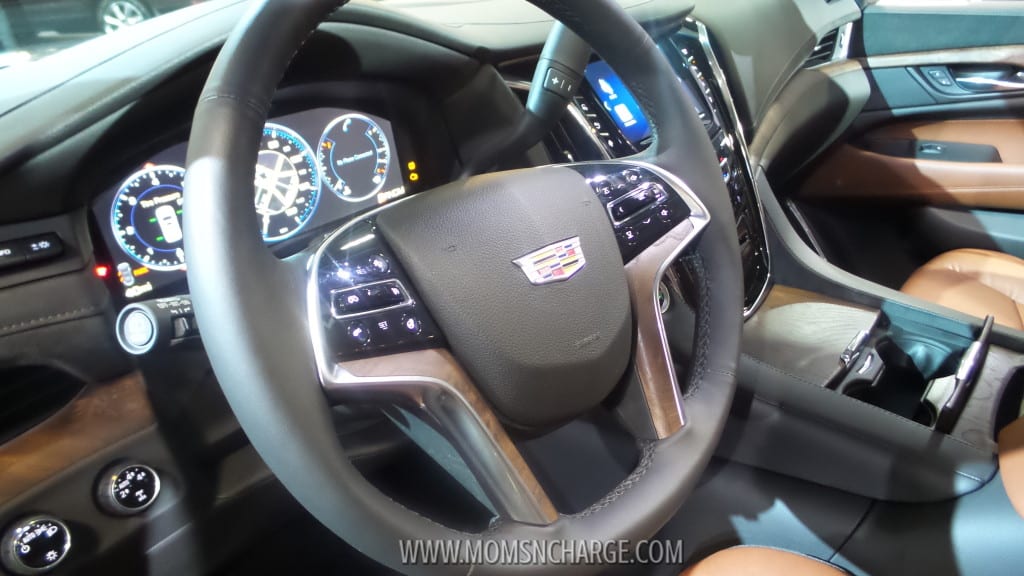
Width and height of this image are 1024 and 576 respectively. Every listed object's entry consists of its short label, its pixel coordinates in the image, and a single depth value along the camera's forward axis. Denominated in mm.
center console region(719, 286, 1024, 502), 1193
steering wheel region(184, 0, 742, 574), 579
